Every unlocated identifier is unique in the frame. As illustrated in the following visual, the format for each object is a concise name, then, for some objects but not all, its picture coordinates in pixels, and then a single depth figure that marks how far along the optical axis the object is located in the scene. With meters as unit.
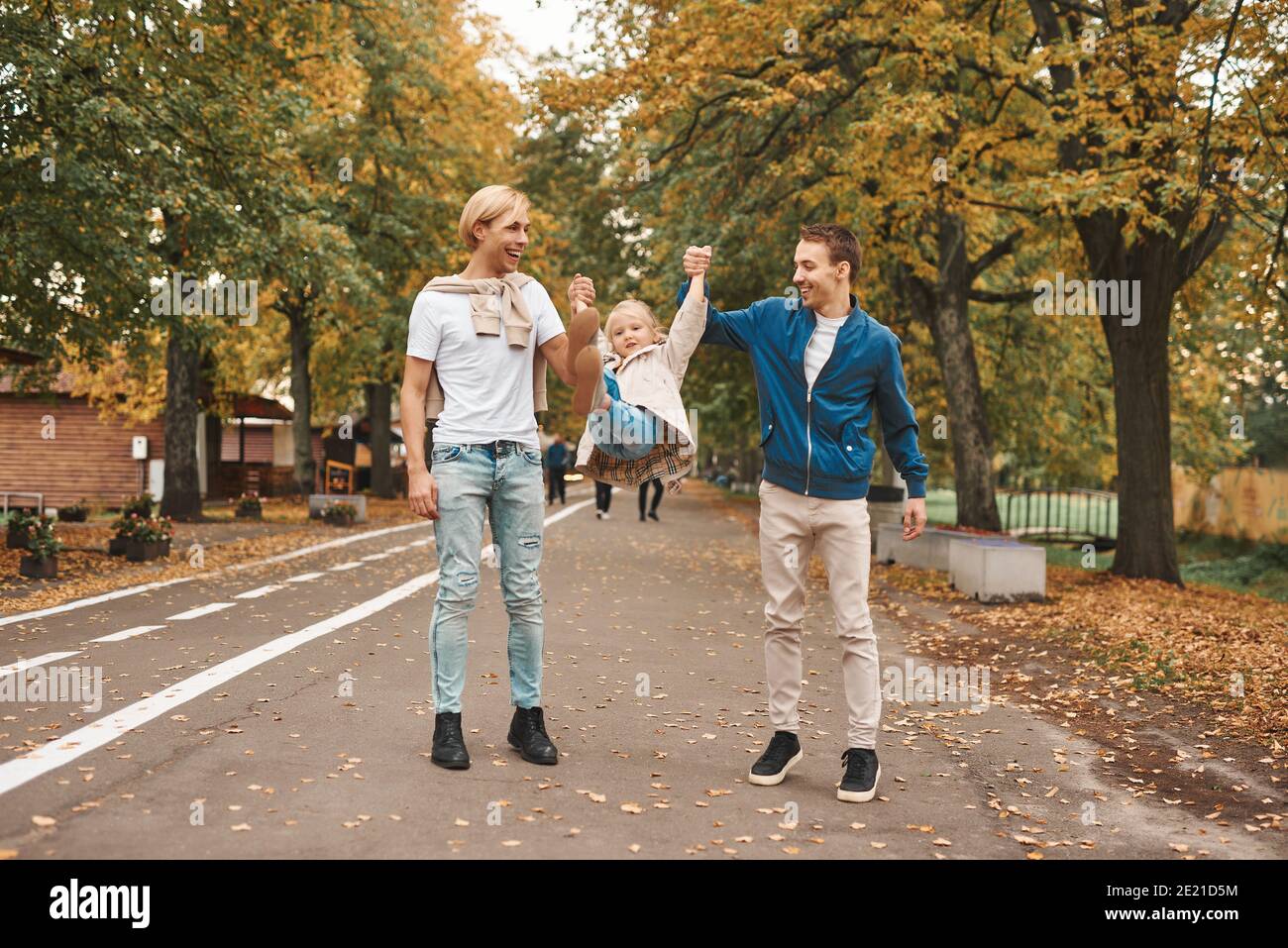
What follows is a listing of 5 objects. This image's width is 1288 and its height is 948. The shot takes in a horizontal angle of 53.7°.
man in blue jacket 5.05
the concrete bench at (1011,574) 12.69
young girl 5.00
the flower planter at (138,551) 14.77
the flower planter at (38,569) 12.55
